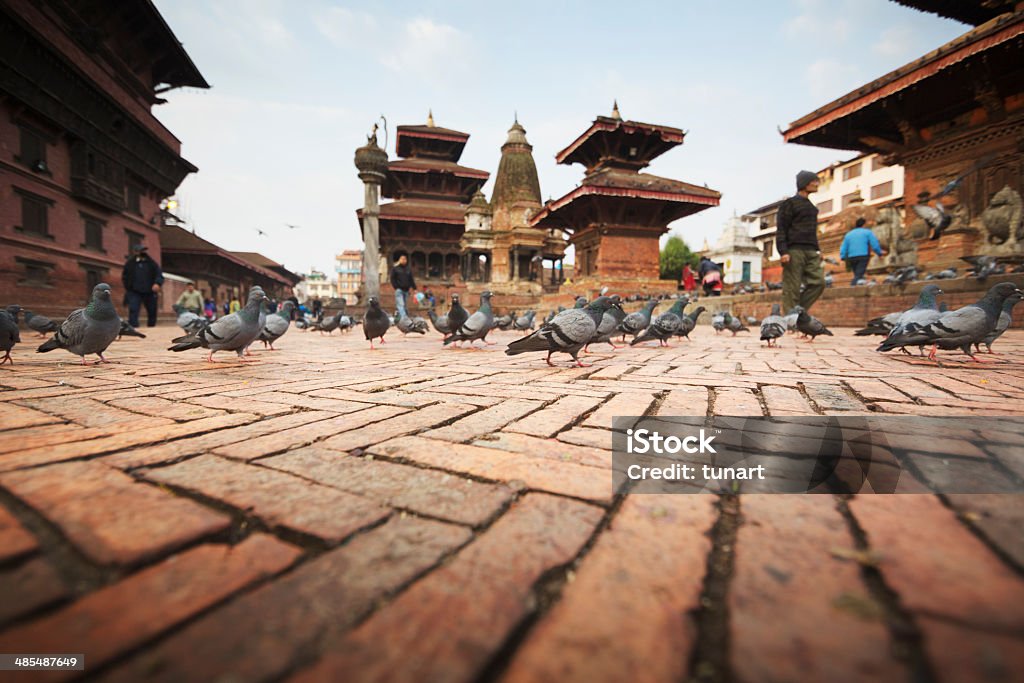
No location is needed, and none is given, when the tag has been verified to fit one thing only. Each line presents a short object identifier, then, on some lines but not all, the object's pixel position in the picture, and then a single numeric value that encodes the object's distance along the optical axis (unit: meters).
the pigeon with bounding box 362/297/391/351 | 7.12
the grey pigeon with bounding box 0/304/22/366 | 4.02
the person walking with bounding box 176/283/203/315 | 12.54
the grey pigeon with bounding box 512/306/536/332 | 10.34
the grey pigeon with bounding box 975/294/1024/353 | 4.00
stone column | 15.66
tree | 45.22
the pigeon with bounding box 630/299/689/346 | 6.54
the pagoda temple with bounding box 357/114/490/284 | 29.92
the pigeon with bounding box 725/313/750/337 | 8.98
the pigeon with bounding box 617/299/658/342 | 6.93
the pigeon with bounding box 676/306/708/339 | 6.96
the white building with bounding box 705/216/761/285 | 47.19
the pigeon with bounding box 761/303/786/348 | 6.25
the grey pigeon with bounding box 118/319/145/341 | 6.32
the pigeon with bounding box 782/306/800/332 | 7.11
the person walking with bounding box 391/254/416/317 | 10.60
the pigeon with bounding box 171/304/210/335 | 5.94
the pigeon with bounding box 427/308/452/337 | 7.57
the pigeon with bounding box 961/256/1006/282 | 7.50
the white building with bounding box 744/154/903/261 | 38.22
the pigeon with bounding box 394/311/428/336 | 10.23
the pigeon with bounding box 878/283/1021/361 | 3.61
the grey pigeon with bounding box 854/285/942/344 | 3.96
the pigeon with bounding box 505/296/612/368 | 4.00
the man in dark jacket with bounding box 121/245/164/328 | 9.37
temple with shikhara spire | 30.30
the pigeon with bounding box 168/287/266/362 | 4.64
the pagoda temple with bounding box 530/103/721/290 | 16.98
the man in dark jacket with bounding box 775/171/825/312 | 7.00
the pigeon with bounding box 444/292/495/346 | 6.40
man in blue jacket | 9.78
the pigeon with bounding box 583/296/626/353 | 5.20
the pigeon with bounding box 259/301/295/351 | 6.58
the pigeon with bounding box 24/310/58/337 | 7.09
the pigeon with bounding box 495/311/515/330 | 10.54
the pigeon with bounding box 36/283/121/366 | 4.09
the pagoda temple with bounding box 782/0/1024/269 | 9.49
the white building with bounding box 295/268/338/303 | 101.94
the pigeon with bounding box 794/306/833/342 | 6.70
